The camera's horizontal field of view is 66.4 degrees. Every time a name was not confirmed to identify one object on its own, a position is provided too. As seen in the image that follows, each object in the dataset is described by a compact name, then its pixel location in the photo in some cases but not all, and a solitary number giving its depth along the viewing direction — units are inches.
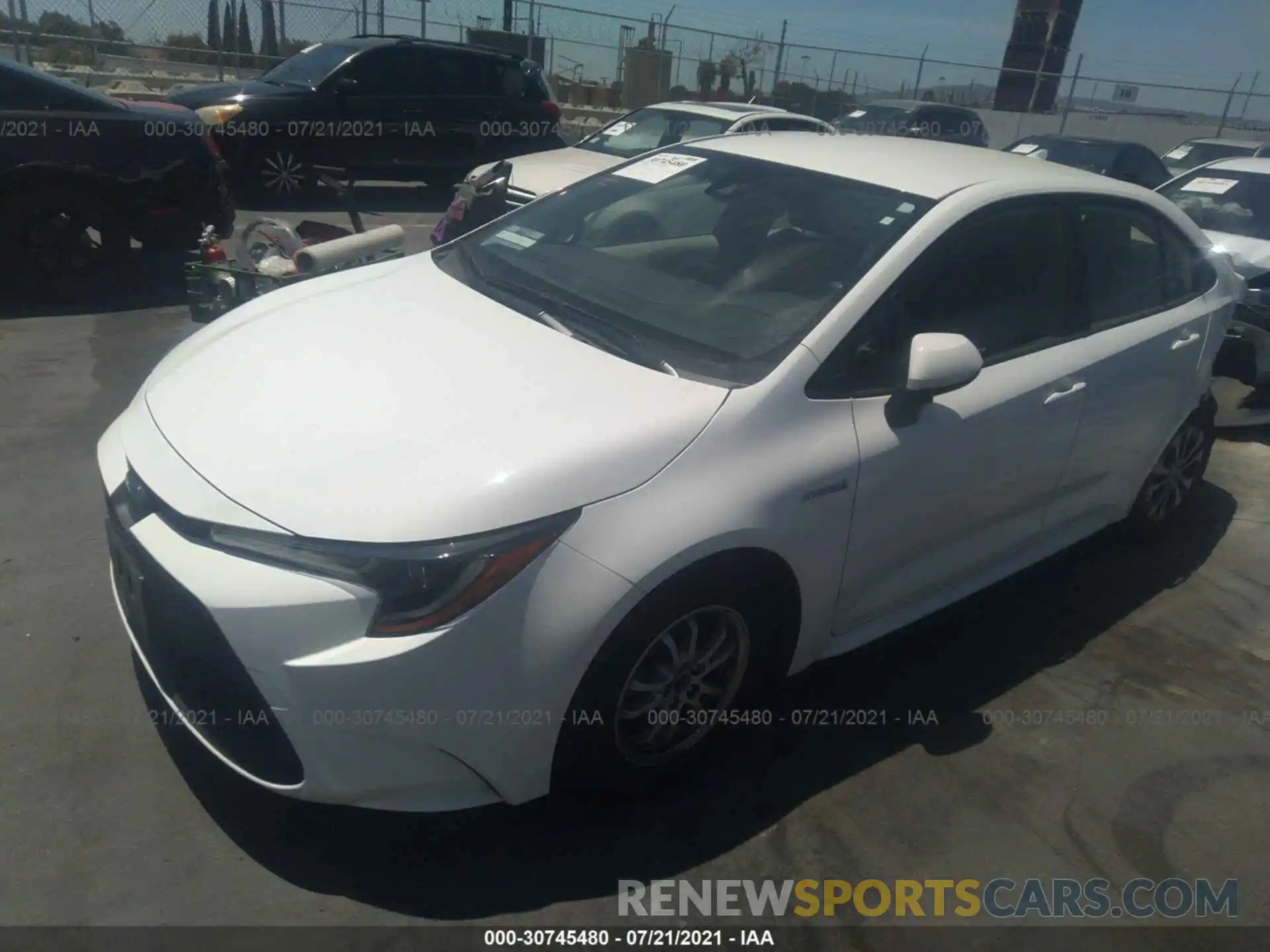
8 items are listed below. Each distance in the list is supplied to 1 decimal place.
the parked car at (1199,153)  643.5
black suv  409.1
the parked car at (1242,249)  209.8
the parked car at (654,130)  339.6
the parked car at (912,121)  652.1
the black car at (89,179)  250.8
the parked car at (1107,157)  503.5
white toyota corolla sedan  86.7
